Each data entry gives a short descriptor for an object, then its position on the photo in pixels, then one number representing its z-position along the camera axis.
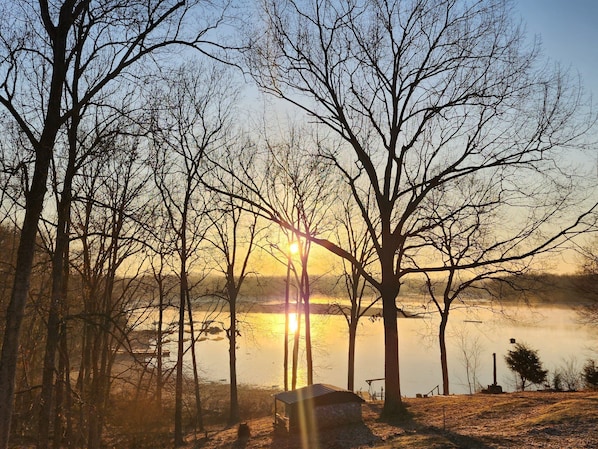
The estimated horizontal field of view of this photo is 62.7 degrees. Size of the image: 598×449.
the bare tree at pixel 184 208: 21.00
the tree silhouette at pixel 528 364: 28.50
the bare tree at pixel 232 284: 26.28
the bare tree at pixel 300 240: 26.55
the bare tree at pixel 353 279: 27.92
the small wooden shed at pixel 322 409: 16.98
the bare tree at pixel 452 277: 15.17
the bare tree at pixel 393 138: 14.52
